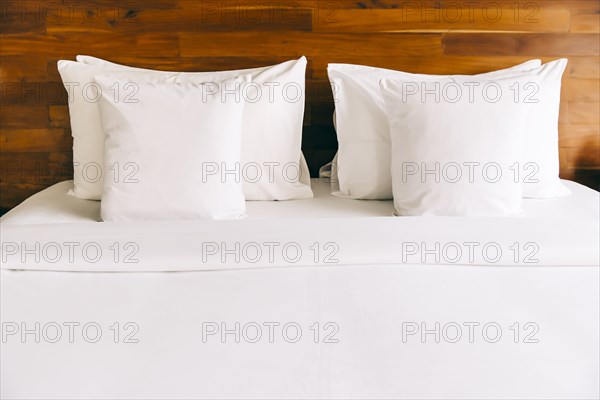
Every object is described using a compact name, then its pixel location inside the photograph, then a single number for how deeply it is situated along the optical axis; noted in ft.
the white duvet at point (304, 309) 4.22
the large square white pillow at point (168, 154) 6.73
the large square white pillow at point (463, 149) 6.82
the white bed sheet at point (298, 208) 7.09
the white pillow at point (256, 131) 7.72
